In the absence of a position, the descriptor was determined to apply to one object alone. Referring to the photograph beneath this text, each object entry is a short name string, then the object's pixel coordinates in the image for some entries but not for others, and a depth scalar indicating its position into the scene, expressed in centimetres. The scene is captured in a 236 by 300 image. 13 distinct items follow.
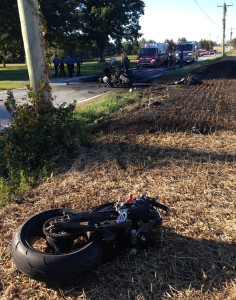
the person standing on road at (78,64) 2425
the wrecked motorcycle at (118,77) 1577
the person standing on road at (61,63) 2371
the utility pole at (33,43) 541
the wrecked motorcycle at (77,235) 239
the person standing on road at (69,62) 2352
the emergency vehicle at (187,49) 3925
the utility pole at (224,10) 5953
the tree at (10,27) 2506
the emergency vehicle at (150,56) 3425
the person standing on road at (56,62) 2332
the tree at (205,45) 10888
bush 510
